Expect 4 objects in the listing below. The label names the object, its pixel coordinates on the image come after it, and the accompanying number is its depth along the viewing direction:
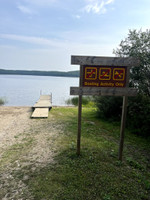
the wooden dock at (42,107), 10.18
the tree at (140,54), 7.38
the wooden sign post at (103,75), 4.16
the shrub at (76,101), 17.70
